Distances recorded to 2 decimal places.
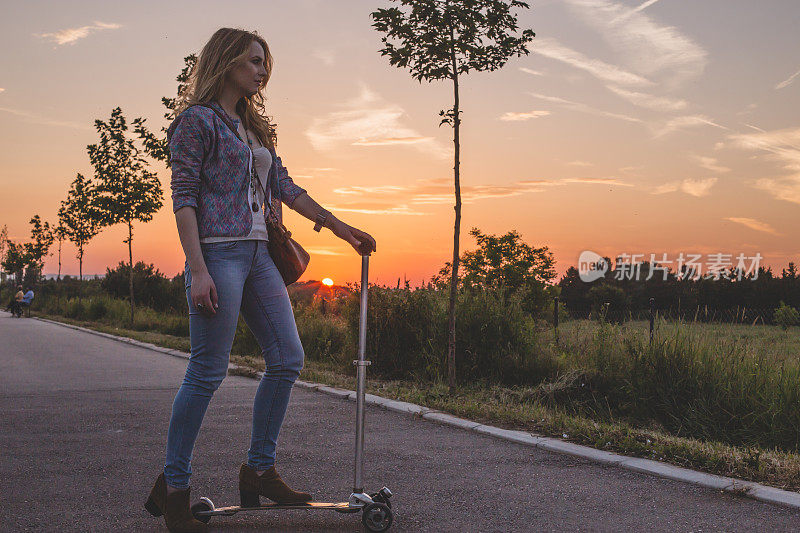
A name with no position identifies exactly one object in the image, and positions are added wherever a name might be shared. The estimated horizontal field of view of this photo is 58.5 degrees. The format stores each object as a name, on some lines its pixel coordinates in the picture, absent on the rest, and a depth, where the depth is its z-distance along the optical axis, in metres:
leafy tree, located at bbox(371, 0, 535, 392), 7.95
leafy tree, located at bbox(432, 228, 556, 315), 68.75
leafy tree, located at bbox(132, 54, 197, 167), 18.83
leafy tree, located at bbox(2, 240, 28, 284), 58.25
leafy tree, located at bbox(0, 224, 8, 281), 63.47
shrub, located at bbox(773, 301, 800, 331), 9.91
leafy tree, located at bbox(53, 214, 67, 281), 39.69
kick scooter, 3.20
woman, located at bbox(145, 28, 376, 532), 3.08
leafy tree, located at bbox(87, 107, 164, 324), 21.25
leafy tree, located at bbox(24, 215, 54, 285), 48.03
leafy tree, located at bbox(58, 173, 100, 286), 35.15
